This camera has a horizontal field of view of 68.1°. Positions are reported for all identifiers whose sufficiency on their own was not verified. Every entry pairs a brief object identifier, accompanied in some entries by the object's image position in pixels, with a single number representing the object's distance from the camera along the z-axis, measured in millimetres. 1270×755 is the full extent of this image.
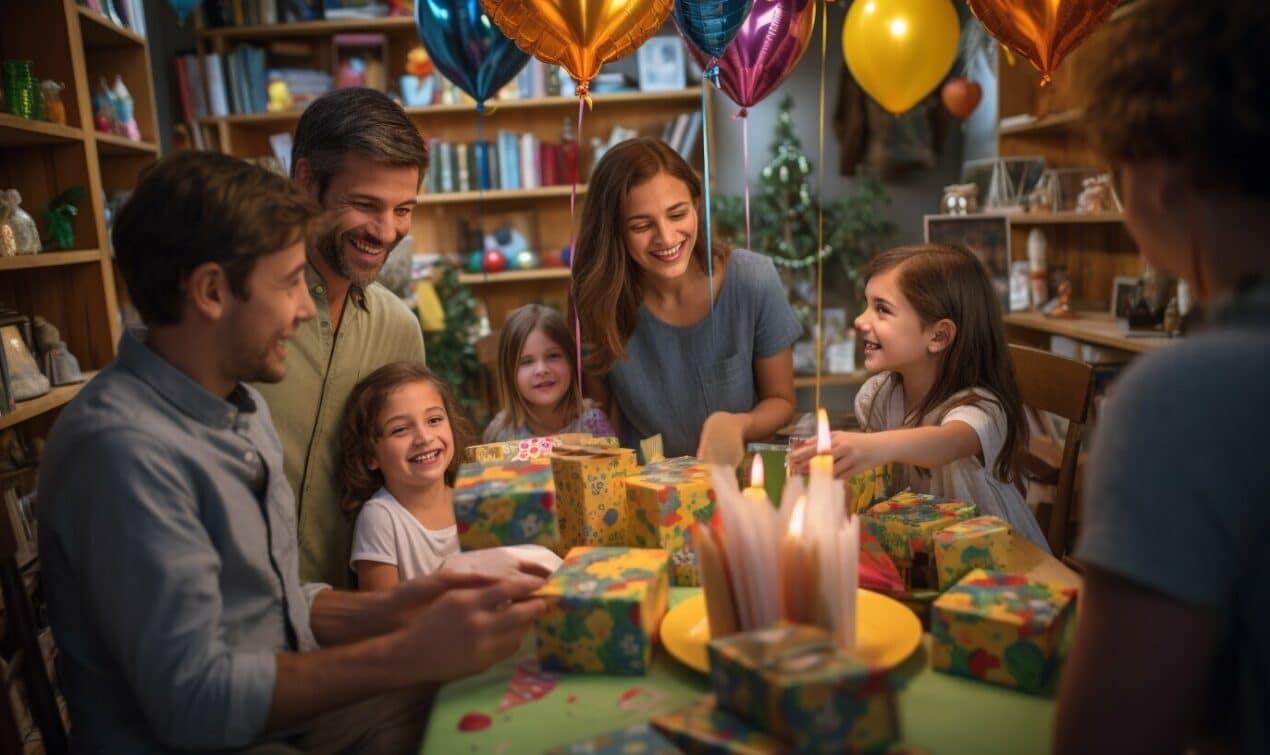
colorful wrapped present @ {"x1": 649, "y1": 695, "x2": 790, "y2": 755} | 825
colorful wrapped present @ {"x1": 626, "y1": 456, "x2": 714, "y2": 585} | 1355
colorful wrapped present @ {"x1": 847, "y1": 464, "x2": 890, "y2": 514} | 1521
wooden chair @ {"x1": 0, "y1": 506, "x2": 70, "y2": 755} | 1291
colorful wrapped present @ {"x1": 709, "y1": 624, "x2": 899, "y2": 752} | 804
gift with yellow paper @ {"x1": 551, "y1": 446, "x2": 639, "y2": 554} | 1424
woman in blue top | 2219
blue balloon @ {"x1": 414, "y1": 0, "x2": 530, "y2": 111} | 2572
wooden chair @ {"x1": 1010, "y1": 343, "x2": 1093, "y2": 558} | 2020
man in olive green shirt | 1700
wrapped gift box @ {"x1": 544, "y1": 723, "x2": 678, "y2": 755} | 861
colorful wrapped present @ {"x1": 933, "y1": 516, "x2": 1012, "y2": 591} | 1263
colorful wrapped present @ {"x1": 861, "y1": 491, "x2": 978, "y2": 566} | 1326
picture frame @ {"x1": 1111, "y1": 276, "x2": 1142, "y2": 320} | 3656
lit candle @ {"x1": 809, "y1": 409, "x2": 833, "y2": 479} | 1083
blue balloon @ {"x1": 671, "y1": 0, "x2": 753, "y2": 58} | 1858
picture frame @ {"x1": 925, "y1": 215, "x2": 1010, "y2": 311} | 4199
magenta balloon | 2102
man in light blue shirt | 1033
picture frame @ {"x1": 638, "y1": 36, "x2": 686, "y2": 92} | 4832
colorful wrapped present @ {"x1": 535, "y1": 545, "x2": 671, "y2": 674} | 1093
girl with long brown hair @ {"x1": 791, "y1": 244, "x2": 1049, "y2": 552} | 1844
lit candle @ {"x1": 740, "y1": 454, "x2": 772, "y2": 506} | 1109
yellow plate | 1091
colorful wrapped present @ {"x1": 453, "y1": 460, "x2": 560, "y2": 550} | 1146
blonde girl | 2543
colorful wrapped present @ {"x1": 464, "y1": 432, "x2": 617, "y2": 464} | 1563
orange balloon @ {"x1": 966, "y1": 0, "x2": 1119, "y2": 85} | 1923
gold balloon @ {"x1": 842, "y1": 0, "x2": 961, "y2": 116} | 3170
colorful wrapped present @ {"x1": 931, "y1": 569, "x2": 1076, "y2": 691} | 1012
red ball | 4977
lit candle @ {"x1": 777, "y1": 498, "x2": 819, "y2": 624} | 1015
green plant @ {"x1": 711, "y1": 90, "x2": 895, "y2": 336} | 4832
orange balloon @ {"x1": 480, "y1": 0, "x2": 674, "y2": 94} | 1879
